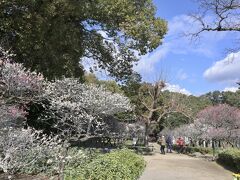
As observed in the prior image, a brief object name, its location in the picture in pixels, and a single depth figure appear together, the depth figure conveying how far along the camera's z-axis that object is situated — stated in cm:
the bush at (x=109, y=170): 380
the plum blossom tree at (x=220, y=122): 1655
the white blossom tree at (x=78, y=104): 834
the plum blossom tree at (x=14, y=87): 662
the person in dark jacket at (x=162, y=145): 1508
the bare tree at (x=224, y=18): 702
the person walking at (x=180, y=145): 1704
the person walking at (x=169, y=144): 1707
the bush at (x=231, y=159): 932
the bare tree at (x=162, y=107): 1625
